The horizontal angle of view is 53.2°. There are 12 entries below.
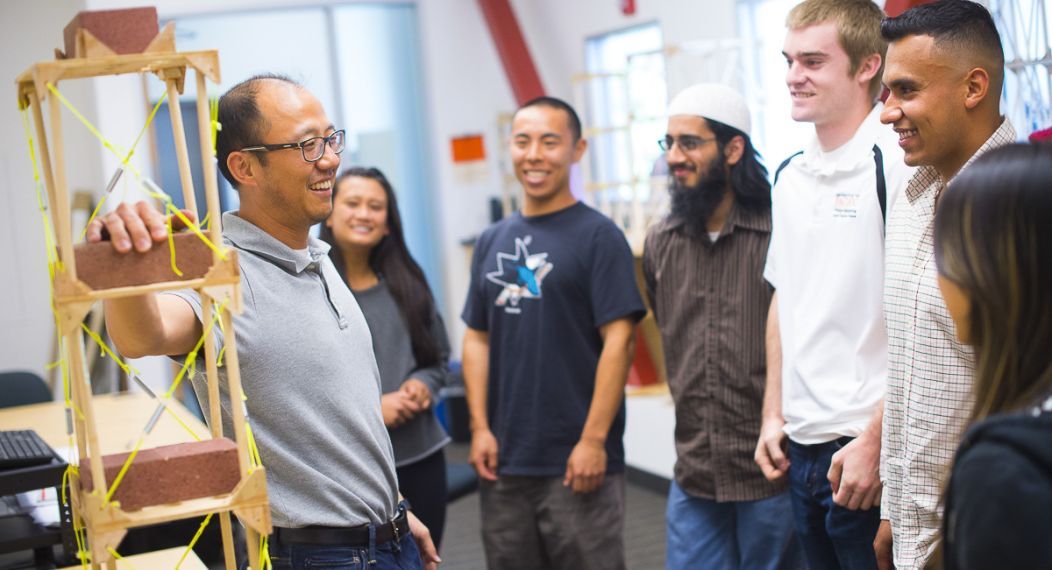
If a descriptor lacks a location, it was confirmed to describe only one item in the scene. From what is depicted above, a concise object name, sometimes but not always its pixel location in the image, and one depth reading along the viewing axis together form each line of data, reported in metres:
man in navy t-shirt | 2.93
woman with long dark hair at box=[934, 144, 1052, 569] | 1.05
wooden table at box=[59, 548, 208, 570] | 2.18
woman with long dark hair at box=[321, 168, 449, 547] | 3.05
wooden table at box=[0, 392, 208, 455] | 3.43
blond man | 2.20
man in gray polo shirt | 1.78
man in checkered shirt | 1.83
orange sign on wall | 7.15
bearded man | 2.68
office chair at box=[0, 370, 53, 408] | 4.65
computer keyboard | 2.36
